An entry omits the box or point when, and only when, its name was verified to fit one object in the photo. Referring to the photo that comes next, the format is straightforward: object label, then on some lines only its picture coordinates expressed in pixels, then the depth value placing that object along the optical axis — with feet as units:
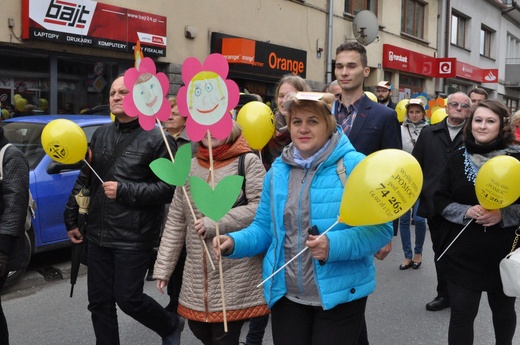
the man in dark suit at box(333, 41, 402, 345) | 12.42
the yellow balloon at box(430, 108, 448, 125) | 24.76
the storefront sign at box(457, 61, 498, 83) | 83.75
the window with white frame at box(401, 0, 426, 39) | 71.97
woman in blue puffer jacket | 8.62
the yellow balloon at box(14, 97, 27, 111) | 32.09
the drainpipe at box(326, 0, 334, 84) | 54.65
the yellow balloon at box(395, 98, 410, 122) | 31.01
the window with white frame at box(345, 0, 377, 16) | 59.21
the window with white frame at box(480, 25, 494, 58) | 97.59
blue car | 19.69
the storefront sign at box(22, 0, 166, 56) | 30.37
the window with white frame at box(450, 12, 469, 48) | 85.71
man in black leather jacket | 11.94
